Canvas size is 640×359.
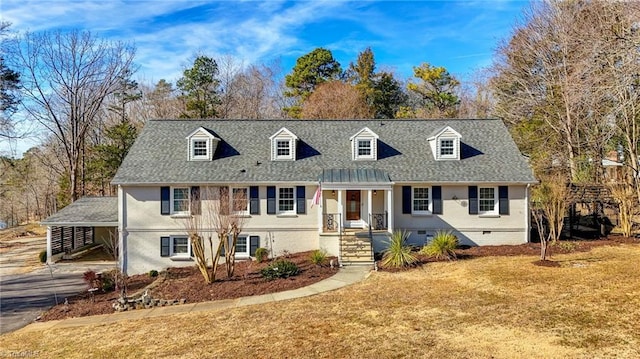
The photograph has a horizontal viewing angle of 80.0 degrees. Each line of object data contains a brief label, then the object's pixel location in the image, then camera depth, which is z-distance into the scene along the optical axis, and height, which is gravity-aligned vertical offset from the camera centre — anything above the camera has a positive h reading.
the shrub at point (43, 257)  22.77 -4.00
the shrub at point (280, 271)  15.62 -3.40
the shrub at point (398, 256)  16.14 -2.95
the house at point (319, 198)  19.12 -0.49
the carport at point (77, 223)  21.44 -1.82
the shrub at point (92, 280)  15.71 -3.74
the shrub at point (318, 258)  17.08 -3.17
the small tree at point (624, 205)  20.25 -1.05
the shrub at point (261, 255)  18.86 -3.29
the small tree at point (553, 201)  17.50 -0.71
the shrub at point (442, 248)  17.04 -2.75
